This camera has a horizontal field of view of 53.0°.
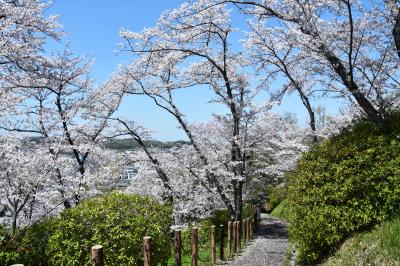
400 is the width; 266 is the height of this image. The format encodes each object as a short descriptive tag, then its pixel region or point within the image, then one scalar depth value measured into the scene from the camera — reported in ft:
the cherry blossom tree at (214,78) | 57.93
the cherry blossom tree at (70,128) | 51.21
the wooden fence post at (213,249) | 37.65
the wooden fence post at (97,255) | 16.06
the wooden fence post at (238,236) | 48.47
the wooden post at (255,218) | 87.97
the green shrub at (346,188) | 23.85
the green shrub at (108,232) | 29.19
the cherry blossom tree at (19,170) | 45.21
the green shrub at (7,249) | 25.73
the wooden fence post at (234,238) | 46.62
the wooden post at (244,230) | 57.39
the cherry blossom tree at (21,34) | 29.22
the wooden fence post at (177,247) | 27.53
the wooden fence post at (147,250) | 21.44
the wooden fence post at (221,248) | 41.37
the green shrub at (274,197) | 131.42
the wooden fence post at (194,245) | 31.42
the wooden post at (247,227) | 61.54
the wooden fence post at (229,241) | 42.78
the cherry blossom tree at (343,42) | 27.61
